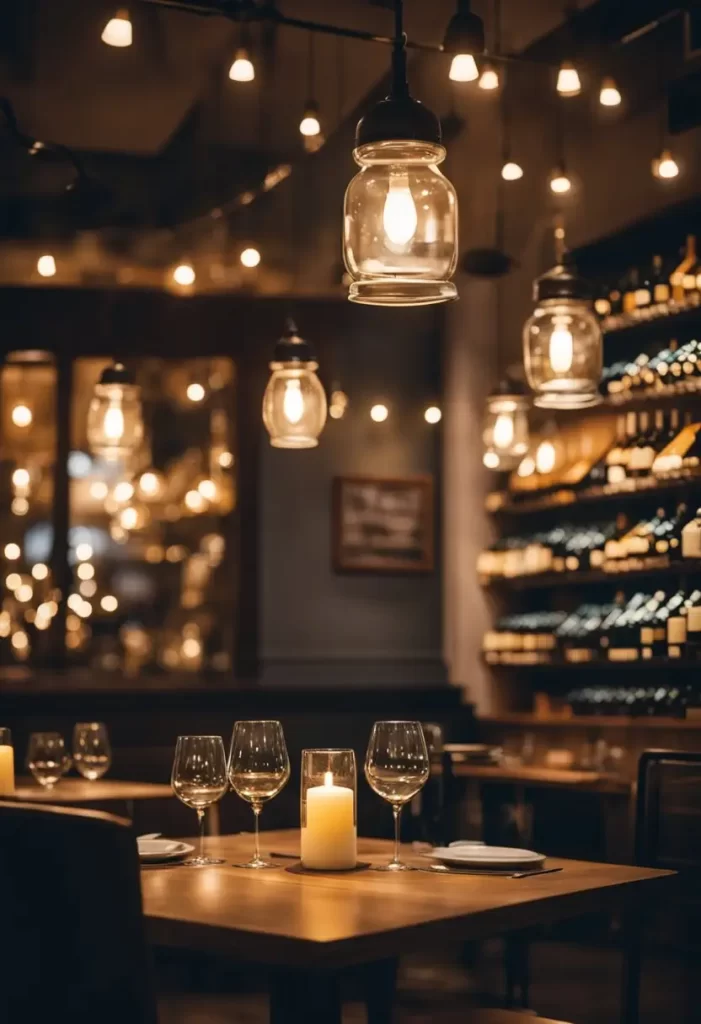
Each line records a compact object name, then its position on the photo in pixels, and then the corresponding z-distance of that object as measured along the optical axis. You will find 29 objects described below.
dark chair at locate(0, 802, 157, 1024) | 1.76
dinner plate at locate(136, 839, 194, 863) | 2.63
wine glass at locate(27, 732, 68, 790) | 3.93
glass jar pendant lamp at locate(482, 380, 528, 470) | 5.25
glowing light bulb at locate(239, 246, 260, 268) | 6.43
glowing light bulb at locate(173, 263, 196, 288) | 6.42
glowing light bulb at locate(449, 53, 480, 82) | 3.82
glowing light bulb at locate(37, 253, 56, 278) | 6.48
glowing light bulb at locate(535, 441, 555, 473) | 6.38
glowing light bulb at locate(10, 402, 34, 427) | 8.73
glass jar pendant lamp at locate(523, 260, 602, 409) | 3.46
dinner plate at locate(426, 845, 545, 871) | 2.53
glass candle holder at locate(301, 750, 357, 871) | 2.50
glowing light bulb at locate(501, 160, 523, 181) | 5.50
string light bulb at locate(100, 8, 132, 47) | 4.13
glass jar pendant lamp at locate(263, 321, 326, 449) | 3.78
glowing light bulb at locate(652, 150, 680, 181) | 5.55
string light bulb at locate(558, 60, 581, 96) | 4.28
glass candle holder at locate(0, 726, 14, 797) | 3.06
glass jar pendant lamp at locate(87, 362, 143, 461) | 4.59
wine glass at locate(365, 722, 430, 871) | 2.50
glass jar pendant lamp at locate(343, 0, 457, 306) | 2.40
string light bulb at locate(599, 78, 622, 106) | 4.97
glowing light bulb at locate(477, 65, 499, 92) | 4.48
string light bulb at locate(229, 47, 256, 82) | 5.01
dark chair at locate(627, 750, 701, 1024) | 2.91
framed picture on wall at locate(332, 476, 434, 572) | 7.66
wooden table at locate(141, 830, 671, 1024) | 1.86
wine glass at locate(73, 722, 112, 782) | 4.08
